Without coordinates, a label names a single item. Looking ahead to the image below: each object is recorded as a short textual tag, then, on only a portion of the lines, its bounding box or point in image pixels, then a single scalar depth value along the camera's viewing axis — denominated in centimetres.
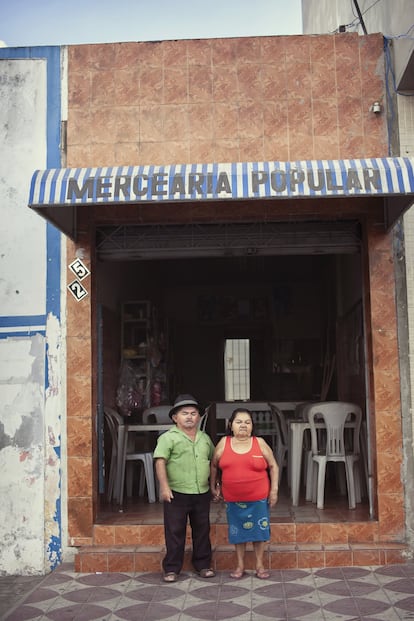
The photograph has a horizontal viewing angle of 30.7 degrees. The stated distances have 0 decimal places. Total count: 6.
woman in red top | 634
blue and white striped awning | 612
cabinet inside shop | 1116
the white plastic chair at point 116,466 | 866
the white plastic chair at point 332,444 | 803
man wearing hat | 644
